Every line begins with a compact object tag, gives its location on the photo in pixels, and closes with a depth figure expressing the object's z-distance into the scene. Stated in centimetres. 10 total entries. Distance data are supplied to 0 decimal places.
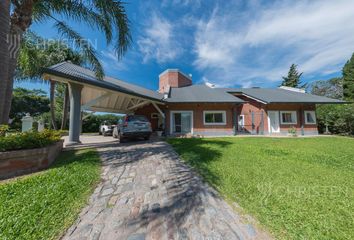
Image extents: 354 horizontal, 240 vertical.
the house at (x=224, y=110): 1544
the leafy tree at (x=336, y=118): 1688
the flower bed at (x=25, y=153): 387
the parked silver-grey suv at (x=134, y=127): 973
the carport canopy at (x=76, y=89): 696
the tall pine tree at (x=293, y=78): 3938
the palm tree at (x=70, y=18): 495
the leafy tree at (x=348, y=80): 2931
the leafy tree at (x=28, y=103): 3031
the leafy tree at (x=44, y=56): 779
